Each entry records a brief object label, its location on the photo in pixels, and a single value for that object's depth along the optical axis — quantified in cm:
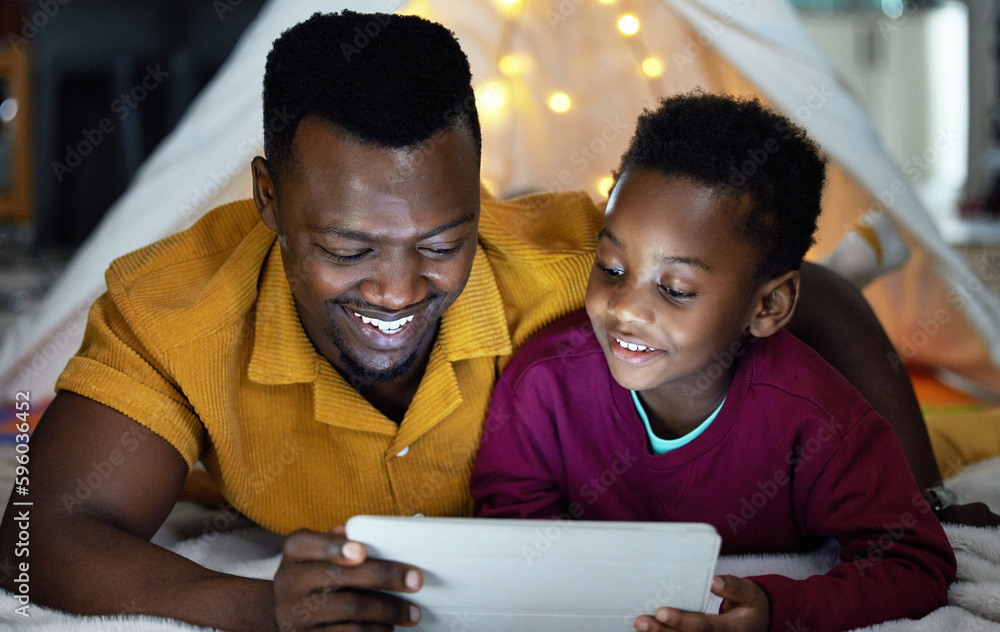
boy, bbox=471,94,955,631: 101
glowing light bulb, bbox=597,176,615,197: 185
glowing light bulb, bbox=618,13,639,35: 186
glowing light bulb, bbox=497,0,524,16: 187
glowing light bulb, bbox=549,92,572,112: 197
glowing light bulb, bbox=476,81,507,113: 193
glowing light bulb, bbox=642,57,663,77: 187
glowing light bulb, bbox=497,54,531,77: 195
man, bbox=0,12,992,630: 94
